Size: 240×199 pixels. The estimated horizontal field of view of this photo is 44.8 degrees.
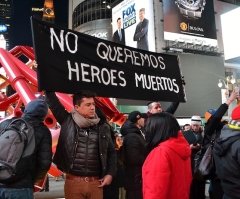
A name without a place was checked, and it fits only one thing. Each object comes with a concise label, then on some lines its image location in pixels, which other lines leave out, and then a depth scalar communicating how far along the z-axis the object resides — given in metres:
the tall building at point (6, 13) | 89.39
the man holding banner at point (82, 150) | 3.09
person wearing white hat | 5.70
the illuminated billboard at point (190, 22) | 29.08
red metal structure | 4.73
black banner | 3.31
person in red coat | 2.53
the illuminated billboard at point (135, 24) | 28.94
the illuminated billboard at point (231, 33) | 21.27
